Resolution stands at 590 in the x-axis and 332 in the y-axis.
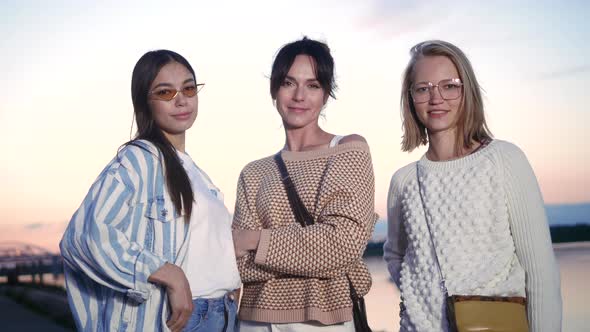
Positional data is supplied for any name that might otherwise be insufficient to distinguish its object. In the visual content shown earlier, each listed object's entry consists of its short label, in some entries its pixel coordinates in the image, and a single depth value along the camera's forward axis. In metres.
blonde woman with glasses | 3.17
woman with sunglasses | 2.96
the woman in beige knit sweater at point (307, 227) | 3.54
